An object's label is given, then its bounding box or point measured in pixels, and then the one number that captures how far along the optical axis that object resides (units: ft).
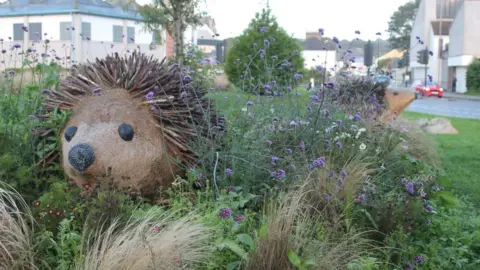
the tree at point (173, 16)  61.98
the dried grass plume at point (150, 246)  10.35
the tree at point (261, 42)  60.64
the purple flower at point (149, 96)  14.87
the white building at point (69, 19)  112.43
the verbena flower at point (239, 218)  12.51
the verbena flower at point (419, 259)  13.35
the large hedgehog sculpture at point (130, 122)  14.64
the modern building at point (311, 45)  229.45
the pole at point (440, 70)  192.03
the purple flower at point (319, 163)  14.98
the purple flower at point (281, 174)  14.78
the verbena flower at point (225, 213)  12.10
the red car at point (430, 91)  131.42
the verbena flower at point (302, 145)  16.55
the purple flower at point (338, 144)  17.42
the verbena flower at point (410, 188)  14.74
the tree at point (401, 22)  311.06
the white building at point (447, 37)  157.99
